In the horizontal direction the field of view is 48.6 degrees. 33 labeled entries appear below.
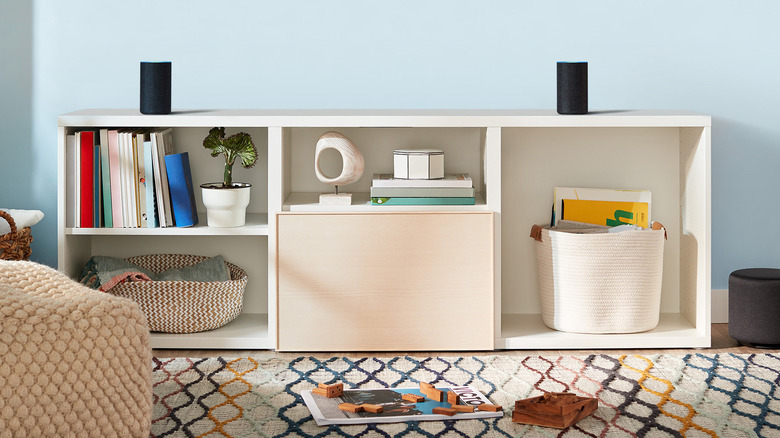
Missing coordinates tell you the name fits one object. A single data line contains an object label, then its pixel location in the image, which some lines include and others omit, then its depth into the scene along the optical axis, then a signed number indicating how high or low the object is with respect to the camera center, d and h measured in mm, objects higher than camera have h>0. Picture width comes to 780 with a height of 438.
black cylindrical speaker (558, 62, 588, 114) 2314 +339
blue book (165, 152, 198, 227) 2345 +65
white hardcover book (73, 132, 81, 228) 2307 +120
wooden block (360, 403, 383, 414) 1834 -410
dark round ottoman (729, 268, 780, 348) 2326 -253
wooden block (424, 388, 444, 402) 1908 -398
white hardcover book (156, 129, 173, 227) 2350 +81
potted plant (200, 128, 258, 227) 2332 +67
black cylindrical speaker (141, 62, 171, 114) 2316 +341
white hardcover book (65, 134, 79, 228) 2314 +91
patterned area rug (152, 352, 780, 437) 1772 -404
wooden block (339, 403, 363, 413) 1842 -411
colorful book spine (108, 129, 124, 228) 2320 +96
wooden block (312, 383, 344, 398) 1935 -394
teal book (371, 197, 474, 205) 2320 +38
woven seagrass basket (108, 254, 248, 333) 2295 -235
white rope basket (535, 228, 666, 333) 2318 -174
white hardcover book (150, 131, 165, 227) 2330 +100
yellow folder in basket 2504 +11
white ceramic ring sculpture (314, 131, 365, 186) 2312 +161
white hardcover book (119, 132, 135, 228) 2318 +99
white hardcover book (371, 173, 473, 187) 2322 +90
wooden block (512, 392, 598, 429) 1770 -404
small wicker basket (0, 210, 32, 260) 2266 -77
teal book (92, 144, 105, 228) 2324 +72
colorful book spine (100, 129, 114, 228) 2322 +88
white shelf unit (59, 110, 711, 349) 2469 +104
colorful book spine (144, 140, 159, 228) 2328 +91
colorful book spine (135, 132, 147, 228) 2326 +99
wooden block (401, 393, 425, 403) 1913 -406
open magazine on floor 1813 -415
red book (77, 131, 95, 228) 2312 +96
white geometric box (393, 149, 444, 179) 2346 +139
